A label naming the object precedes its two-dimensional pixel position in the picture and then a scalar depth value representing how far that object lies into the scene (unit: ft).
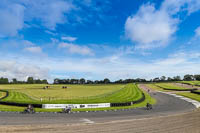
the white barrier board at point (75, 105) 86.17
